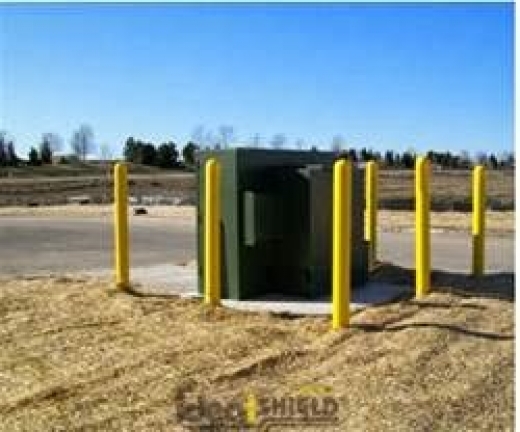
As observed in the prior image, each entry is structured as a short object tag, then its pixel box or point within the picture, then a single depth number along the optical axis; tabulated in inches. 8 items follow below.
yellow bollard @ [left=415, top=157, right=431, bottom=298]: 316.2
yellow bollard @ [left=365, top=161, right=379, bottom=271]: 400.2
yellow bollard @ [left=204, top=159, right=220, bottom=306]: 306.0
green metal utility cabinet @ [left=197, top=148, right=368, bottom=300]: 330.6
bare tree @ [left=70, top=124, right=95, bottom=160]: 4611.2
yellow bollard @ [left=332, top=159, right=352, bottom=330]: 270.1
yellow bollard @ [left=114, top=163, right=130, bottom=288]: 344.8
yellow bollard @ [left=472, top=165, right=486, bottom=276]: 371.9
